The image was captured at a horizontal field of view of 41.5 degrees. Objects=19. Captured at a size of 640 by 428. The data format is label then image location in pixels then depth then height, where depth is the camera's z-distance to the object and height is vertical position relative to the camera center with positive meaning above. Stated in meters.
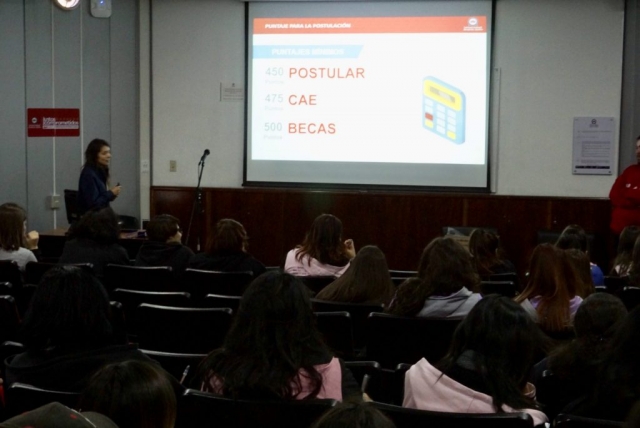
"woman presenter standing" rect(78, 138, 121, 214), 7.46 -0.18
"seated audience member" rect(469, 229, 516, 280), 5.37 -0.54
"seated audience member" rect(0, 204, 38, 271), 5.37 -0.48
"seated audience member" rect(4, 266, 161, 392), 2.64 -0.55
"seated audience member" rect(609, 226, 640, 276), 5.38 -0.51
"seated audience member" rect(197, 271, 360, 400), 2.43 -0.56
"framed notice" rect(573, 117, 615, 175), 8.68 +0.26
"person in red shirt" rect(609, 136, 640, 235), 7.93 -0.25
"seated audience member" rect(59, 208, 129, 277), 5.33 -0.52
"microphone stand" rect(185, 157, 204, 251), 8.99 -0.44
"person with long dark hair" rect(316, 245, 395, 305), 4.34 -0.59
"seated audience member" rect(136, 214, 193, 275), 5.50 -0.58
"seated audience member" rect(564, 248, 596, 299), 3.99 -0.50
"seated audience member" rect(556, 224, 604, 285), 5.17 -0.45
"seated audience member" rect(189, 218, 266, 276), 5.32 -0.57
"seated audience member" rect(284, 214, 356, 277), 5.31 -0.56
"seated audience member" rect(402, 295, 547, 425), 2.41 -0.58
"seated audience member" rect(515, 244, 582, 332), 3.77 -0.56
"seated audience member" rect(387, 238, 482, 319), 3.83 -0.56
